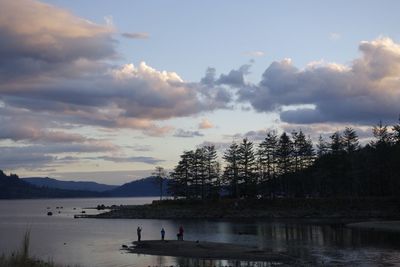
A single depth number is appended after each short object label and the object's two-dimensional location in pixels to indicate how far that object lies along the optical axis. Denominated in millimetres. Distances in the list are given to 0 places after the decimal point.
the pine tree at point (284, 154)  127688
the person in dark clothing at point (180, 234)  59803
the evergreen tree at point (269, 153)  131650
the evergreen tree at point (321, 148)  145875
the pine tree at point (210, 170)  141500
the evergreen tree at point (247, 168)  131750
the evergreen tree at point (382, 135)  123875
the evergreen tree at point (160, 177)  163250
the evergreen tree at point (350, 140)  134125
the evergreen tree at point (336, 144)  132750
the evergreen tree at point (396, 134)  113262
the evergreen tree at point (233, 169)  133250
